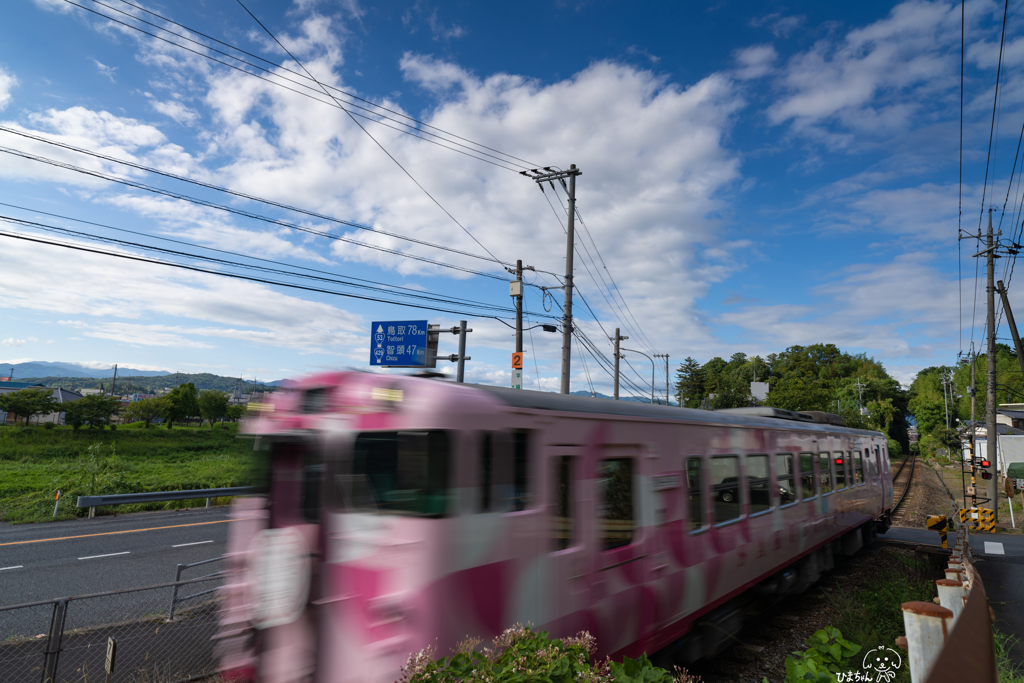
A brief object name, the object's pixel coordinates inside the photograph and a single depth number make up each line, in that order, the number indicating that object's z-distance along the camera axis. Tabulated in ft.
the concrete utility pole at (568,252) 56.29
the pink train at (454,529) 11.71
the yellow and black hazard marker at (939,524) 39.86
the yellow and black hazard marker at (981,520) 57.26
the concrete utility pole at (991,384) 70.90
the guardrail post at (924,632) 8.71
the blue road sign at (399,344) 66.13
